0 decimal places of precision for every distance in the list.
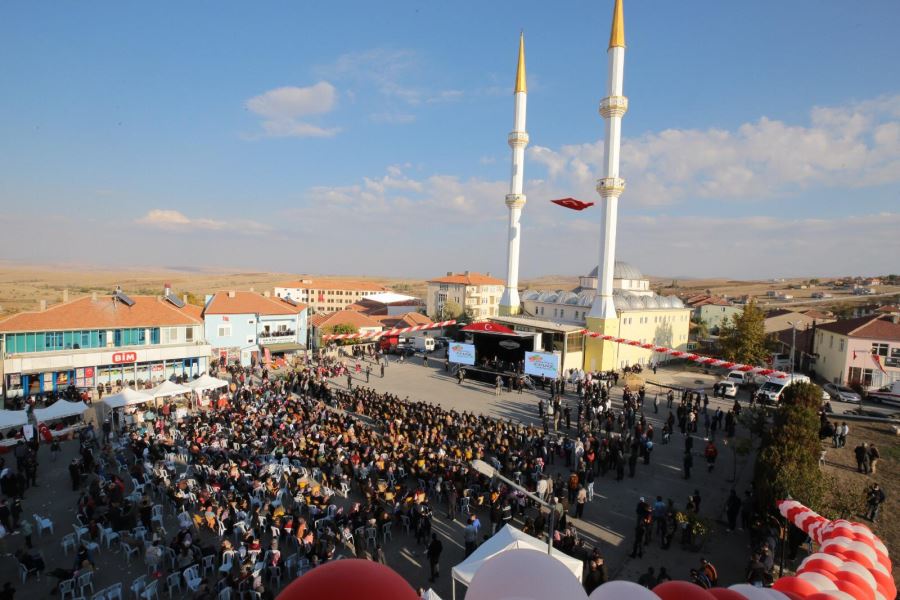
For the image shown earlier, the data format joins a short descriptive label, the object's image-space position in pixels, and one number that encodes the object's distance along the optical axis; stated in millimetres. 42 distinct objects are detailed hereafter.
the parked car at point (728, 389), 26688
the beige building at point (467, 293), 72500
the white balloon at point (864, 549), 7973
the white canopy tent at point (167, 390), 20234
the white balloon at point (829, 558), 7641
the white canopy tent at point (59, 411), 17750
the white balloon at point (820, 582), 6883
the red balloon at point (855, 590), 7082
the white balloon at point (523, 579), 3744
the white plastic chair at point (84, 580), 9453
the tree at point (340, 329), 50231
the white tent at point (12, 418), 16422
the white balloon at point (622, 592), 4328
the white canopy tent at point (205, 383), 21547
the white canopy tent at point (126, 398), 19062
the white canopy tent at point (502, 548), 8438
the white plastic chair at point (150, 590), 9008
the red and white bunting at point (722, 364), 21809
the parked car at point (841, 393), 27094
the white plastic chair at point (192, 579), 9539
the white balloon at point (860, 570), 7383
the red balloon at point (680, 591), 4938
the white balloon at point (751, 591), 5809
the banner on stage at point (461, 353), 31453
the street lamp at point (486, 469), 7378
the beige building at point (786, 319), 49125
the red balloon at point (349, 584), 3094
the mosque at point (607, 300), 35031
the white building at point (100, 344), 25141
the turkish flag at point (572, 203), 39906
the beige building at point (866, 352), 29484
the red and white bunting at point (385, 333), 36969
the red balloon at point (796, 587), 6801
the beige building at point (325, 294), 96438
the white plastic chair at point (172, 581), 9570
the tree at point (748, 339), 34750
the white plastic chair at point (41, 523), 11875
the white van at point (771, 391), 24812
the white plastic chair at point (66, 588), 9148
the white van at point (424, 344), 43219
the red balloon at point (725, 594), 5477
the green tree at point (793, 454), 11141
